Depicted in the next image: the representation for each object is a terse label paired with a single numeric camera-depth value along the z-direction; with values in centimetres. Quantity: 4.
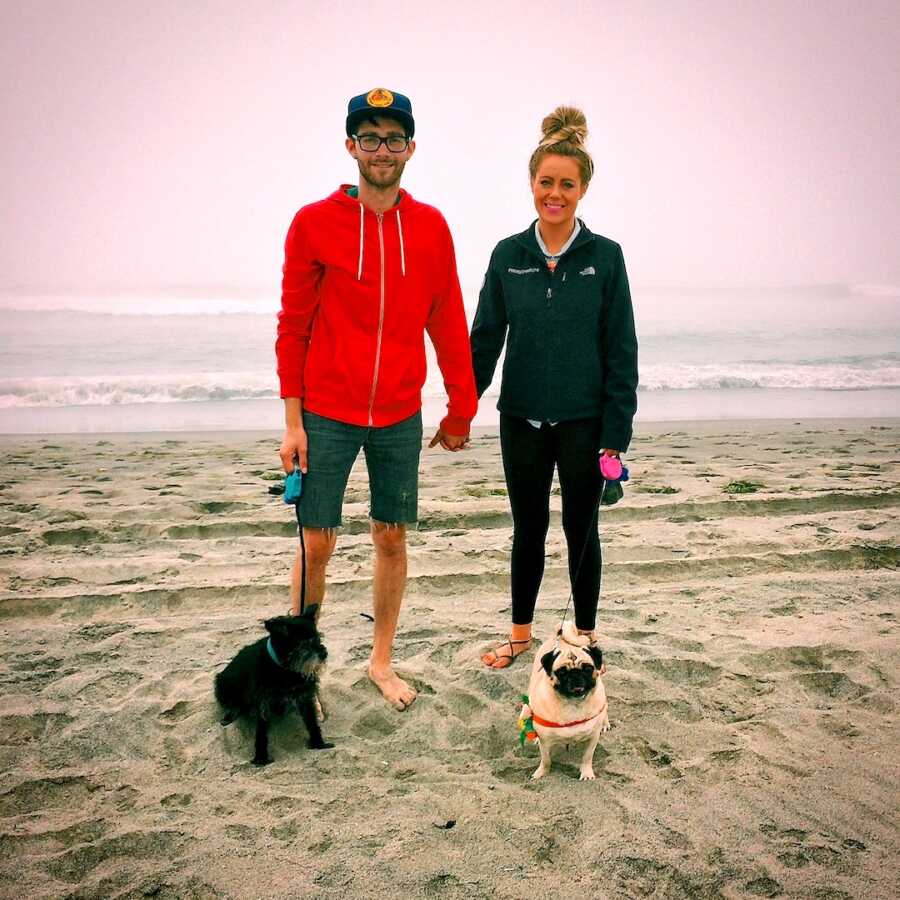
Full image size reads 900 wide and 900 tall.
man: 243
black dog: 233
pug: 224
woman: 271
